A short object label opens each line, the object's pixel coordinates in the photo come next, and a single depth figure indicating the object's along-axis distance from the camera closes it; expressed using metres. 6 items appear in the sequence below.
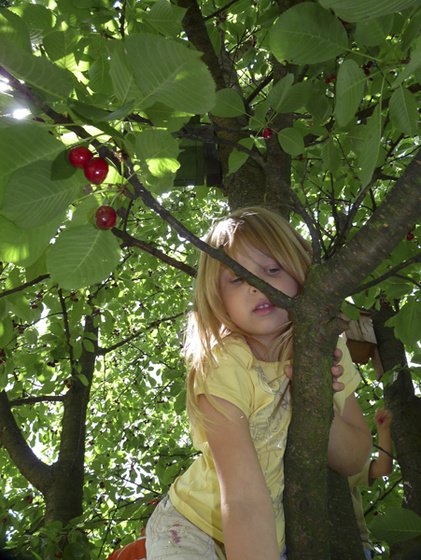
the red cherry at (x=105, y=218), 0.89
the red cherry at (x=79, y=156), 0.81
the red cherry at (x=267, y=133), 1.76
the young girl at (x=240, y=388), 1.39
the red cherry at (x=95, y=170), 0.84
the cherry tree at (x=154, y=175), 0.77
